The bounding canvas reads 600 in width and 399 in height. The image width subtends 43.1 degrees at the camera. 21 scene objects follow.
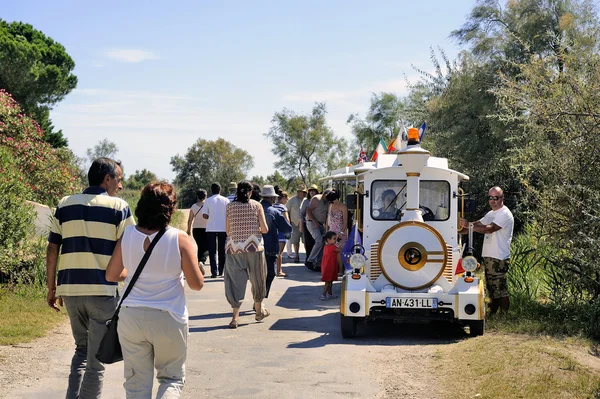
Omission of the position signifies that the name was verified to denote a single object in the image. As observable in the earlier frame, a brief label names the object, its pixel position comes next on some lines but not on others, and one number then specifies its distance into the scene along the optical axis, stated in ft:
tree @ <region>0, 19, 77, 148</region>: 101.70
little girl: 39.58
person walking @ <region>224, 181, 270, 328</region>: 32.81
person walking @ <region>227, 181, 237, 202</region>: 51.19
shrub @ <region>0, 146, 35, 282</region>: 38.22
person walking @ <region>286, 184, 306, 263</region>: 61.05
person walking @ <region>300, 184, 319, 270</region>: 56.90
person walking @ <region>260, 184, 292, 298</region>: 37.11
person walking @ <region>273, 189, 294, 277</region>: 44.86
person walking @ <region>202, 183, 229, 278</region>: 48.55
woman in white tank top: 15.65
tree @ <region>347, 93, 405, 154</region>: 145.69
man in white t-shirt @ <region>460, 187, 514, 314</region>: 33.27
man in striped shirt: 18.26
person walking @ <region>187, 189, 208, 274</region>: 50.78
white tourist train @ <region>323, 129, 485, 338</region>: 30.22
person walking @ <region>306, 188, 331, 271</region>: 53.21
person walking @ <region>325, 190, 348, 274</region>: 44.73
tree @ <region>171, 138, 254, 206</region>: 198.08
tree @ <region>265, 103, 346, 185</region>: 146.82
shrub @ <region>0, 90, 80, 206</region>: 64.28
